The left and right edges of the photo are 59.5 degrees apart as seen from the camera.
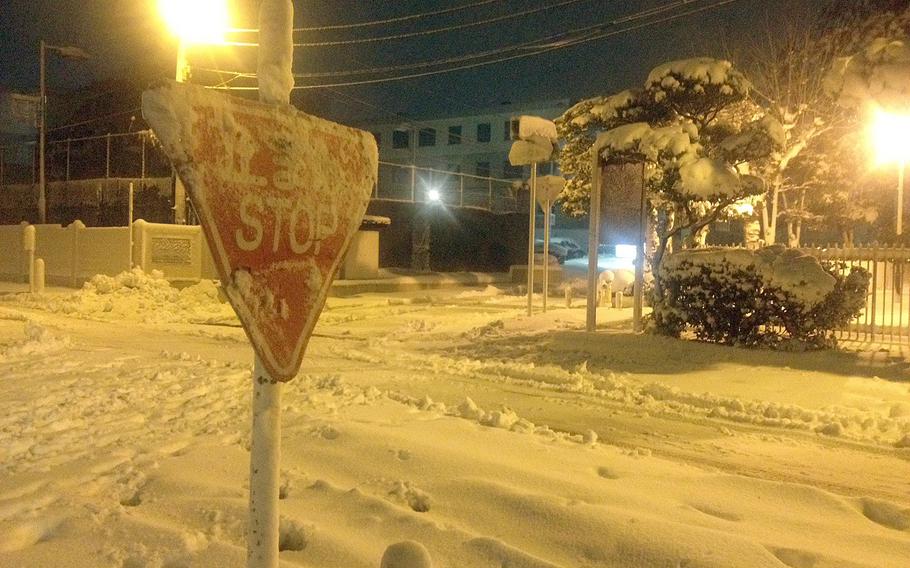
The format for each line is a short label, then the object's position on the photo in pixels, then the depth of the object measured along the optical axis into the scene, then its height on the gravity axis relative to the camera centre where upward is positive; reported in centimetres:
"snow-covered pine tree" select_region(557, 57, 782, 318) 1405 +241
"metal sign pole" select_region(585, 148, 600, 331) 1395 +79
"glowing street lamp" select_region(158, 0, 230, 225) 2022 +603
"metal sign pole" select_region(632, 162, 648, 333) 1362 +13
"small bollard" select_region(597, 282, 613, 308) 2130 -74
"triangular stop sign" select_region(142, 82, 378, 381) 234 +21
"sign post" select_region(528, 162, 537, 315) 1767 +90
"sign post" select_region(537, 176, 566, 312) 1869 +177
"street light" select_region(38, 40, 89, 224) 3075 +602
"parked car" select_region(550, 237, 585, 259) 5114 +126
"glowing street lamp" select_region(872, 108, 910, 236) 1723 +326
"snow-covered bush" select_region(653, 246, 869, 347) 1119 -37
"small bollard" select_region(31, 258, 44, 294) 2272 -59
